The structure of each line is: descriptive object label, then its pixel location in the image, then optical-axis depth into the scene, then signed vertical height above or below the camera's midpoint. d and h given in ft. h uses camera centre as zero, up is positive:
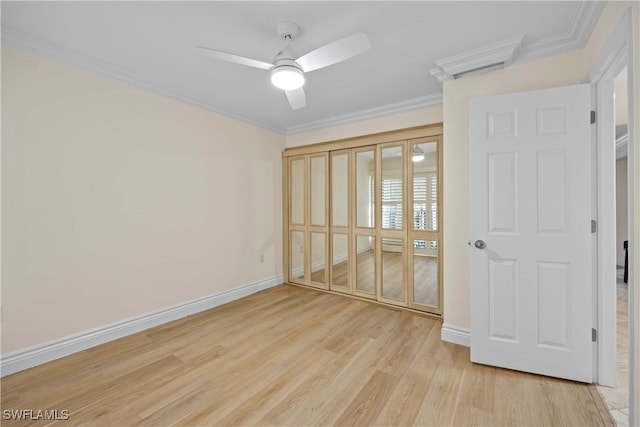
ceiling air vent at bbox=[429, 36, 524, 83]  6.91 +4.09
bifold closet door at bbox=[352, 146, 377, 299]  11.88 -0.46
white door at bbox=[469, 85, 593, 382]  6.25 -0.57
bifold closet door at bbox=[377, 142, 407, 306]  10.97 -0.57
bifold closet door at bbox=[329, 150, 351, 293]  12.62 -0.52
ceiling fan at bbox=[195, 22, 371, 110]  5.55 +3.39
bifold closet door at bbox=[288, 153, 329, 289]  13.37 -0.44
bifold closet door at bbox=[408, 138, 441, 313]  10.27 -0.62
